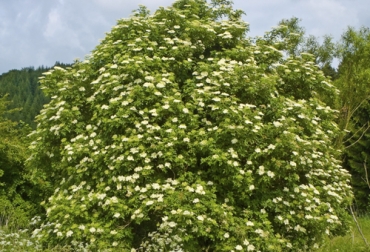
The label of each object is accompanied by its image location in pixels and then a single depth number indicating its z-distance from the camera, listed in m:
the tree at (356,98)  17.30
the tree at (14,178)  14.89
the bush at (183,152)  7.55
